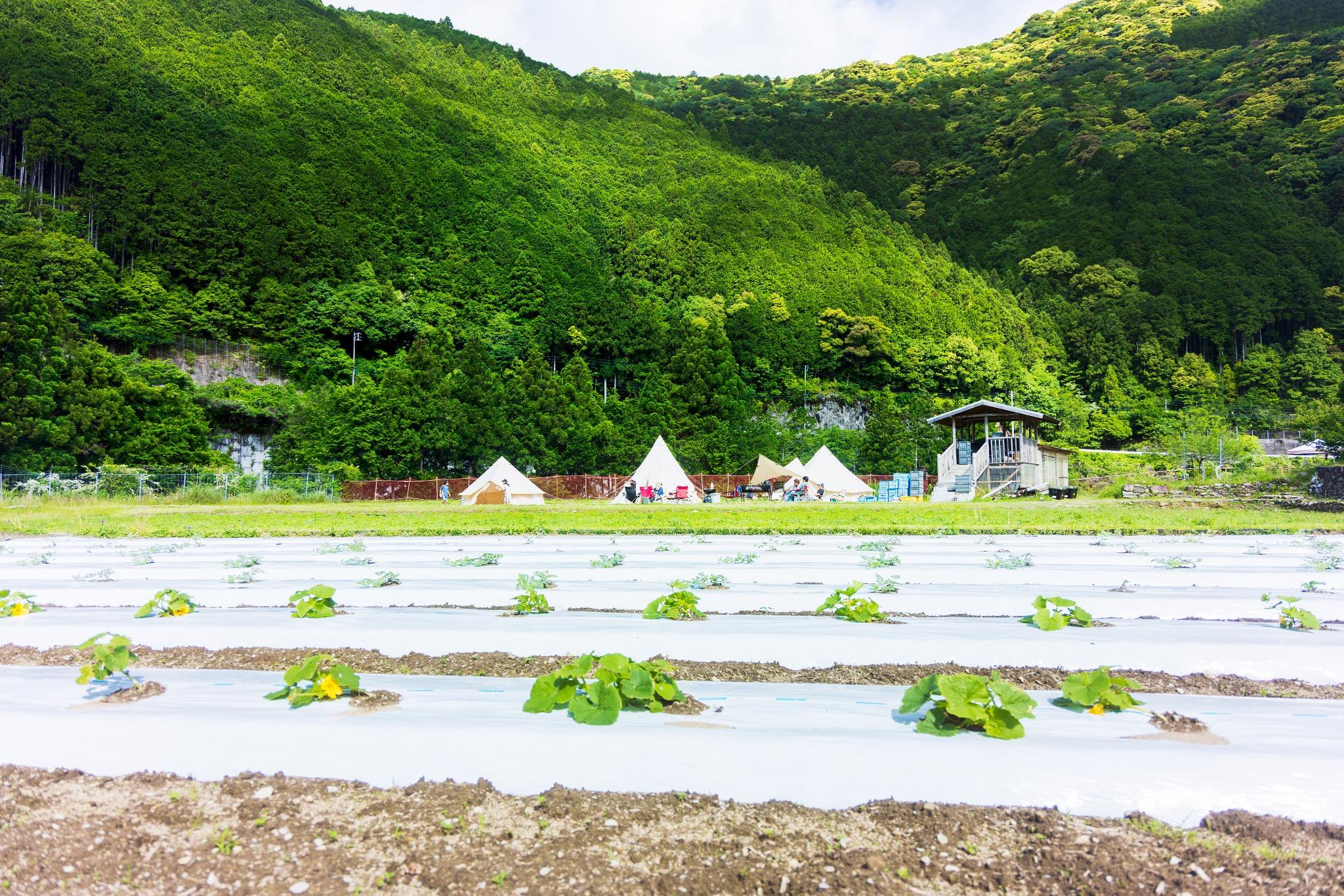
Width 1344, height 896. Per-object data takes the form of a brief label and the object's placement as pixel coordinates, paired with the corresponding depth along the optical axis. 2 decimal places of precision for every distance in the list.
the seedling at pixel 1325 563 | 8.63
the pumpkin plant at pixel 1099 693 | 3.51
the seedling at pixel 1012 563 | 9.14
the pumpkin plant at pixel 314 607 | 6.23
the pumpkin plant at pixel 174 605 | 6.44
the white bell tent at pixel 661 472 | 33.28
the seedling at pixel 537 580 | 6.92
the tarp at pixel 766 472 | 38.53
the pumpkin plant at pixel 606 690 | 3.42
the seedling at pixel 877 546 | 11.15
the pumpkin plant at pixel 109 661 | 3.97
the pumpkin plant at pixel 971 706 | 3.15
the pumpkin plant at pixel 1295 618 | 5.32
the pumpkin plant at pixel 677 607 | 6.00
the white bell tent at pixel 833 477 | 35.22
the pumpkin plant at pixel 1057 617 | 5.45
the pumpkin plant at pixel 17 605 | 6.52
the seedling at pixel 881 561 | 9.12
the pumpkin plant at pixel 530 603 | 6.38
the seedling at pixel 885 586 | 7.41
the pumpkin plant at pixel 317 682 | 3.77
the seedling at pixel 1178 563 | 8.84
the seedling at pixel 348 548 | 11.89
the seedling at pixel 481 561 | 9.74
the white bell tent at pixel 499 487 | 31.58
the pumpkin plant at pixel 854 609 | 5.86
